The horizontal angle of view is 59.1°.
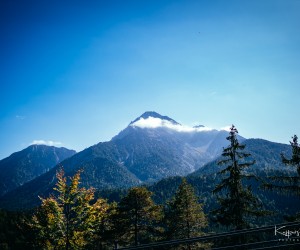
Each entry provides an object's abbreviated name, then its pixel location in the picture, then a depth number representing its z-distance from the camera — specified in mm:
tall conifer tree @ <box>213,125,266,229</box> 19562
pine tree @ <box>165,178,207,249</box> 29000
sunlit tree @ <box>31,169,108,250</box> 17734
